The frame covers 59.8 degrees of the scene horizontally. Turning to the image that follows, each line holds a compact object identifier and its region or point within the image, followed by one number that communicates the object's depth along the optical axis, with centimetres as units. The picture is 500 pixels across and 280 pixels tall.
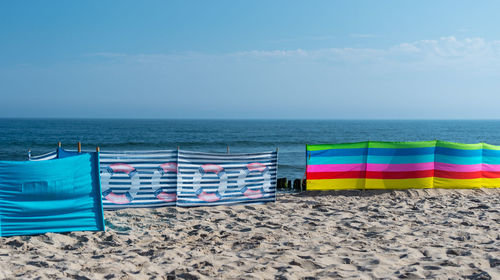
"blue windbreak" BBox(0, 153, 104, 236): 752
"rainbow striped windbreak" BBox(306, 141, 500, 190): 1227
